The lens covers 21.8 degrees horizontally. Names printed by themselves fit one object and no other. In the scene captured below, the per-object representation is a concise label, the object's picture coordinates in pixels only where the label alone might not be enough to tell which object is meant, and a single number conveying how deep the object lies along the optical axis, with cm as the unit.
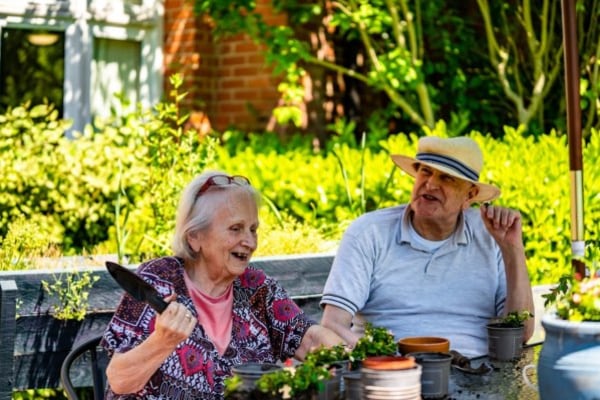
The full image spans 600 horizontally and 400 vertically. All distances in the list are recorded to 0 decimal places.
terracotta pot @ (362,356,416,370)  327
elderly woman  426
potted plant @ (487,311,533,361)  456
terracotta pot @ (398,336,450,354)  383
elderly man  528
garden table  395
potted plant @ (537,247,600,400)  318
